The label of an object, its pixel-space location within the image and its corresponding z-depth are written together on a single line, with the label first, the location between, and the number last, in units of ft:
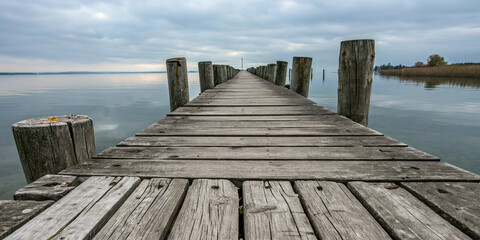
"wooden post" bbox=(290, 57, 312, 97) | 22.09
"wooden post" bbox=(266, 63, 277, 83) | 38.75
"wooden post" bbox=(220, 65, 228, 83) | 33.97
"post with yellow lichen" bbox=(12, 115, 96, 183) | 5.33
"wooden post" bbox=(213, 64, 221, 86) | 32.61
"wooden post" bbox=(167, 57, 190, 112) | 13.94
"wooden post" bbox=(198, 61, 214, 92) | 22.81
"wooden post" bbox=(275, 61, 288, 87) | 31.40
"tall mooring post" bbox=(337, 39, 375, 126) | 10.01
